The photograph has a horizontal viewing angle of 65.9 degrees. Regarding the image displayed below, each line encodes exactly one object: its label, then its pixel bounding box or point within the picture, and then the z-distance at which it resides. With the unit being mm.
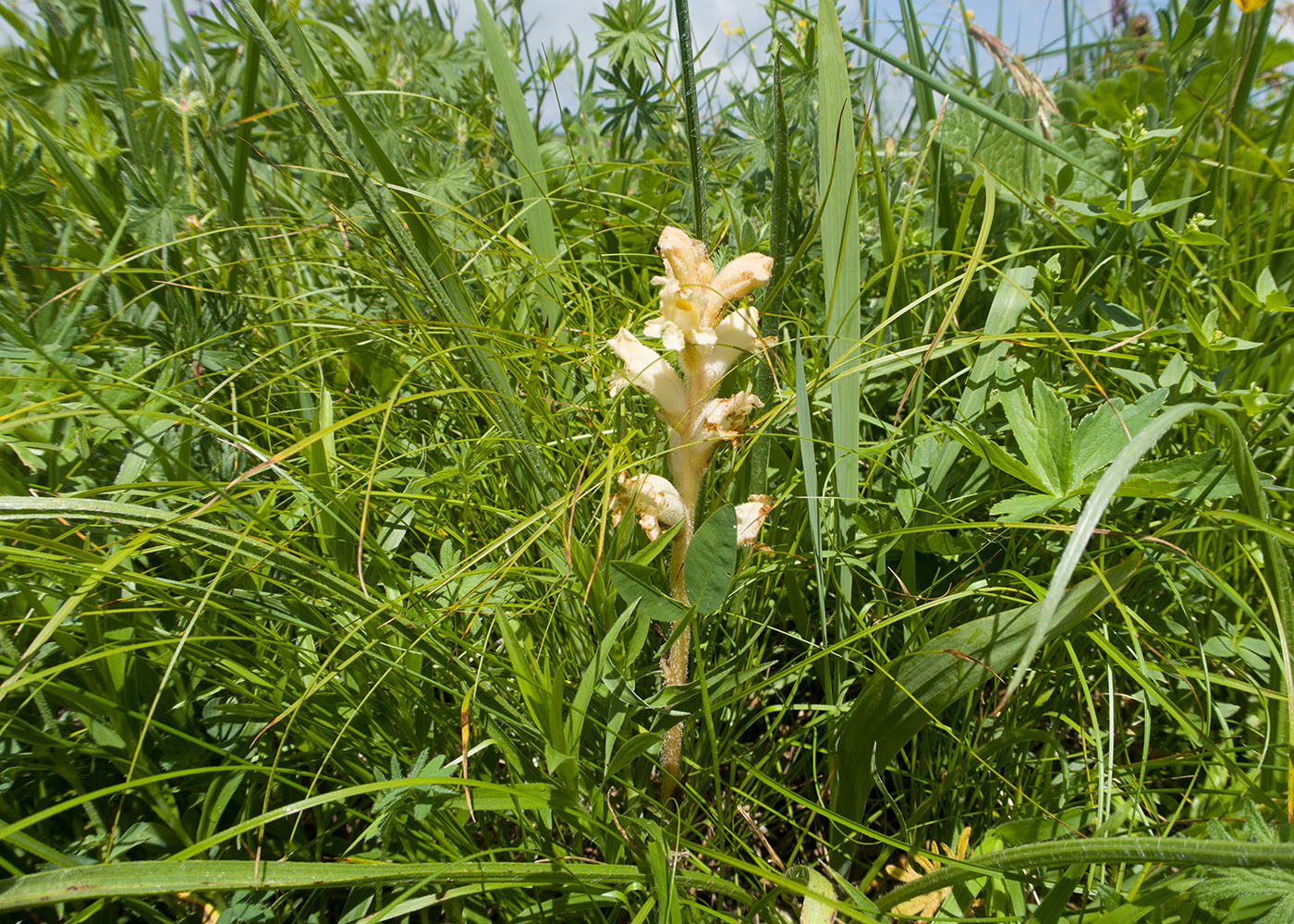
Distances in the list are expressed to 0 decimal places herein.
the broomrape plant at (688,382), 268
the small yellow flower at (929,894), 270
